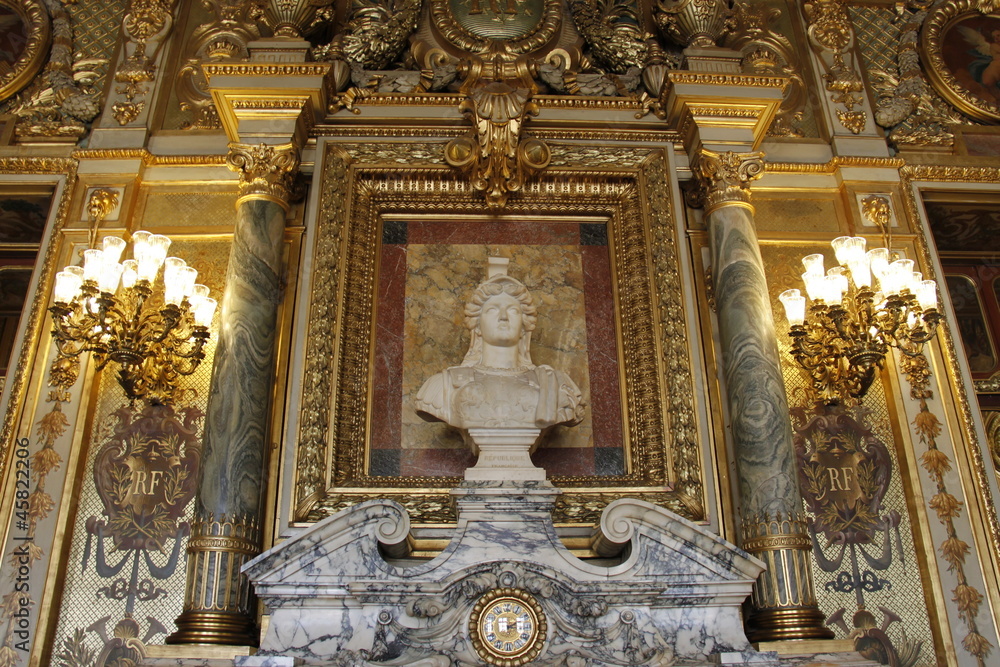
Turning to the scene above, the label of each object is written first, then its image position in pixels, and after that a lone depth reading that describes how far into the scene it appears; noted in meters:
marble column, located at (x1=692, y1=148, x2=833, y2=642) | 5.04
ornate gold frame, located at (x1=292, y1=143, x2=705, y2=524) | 5.61
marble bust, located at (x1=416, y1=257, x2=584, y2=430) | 5.43
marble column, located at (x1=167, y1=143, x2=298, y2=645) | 4.91
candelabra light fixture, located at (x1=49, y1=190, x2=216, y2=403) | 5.43
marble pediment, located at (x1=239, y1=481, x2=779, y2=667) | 4.48
